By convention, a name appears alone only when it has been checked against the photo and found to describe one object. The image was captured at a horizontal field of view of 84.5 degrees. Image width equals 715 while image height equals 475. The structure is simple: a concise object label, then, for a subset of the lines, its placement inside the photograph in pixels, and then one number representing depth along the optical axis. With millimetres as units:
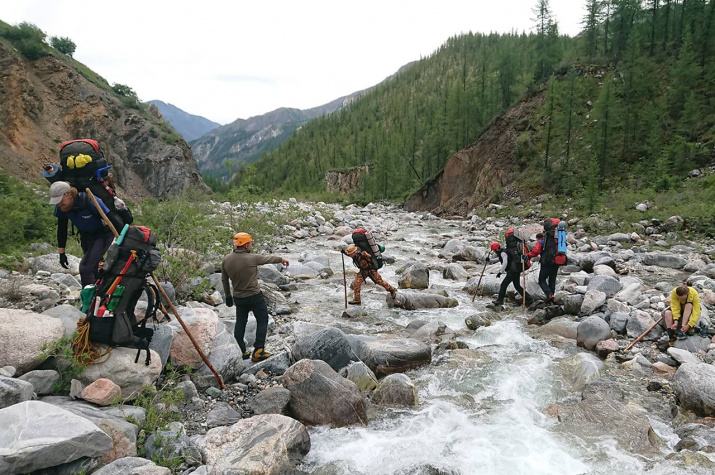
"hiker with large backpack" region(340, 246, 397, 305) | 10867
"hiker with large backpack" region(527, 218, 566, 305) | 10039
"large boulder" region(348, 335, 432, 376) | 6965
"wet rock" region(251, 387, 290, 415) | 5371
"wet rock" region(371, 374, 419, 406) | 6023
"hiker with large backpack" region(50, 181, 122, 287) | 5324
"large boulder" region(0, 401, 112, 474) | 3197
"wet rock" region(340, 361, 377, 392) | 6309
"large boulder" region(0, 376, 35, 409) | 3808
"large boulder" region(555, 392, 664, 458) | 4980
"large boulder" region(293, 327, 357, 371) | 6684
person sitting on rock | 7354
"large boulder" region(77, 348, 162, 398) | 4750
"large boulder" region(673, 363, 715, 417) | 5414
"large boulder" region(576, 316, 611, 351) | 7910
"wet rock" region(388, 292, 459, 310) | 10758
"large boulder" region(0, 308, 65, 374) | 4523
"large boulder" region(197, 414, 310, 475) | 4168
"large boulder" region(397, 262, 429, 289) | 12539
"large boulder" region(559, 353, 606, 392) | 6602
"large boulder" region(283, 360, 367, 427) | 5449
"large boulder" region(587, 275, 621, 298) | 10320
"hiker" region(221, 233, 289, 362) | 6617
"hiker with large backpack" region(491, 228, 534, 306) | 10422
